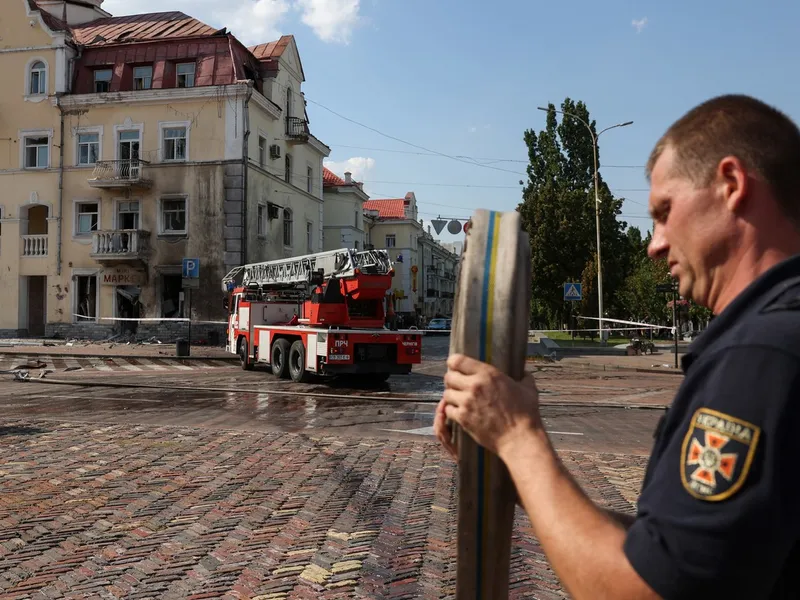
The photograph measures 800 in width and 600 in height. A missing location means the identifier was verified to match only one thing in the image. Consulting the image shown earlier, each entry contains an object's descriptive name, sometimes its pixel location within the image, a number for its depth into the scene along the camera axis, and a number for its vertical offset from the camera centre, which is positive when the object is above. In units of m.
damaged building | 32.69 +6.50
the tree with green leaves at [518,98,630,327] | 40.88 +4.28
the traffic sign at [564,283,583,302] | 28.48 +1.04
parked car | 60.83 -0.72
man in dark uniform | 1.06 -0.16
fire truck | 16.16 -0.34
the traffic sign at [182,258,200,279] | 26.97 +1.62
